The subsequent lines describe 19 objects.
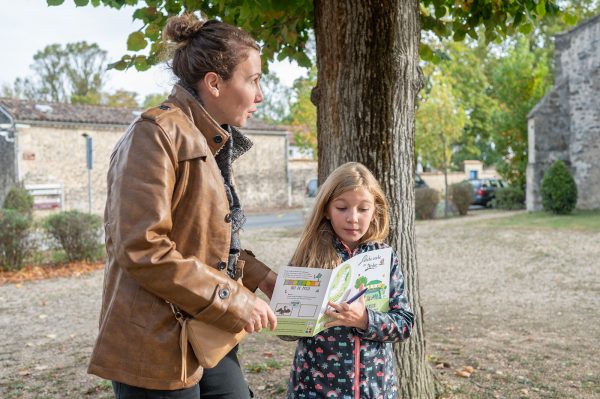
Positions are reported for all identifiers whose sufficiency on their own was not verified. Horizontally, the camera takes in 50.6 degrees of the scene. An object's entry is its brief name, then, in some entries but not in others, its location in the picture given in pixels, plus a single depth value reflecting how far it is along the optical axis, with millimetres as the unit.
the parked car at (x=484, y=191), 30547
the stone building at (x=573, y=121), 23625
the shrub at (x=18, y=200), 19125
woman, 1904
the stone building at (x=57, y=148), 27062
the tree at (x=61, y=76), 42500
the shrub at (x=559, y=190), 21516
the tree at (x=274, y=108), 56938
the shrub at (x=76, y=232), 12242
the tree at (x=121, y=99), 45188
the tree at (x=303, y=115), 27547
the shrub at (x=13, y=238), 11336
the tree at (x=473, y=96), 33656
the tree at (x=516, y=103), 28266
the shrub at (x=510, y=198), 27656
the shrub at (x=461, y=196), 23475
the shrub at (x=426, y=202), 22062
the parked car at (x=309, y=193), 22989
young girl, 2660
